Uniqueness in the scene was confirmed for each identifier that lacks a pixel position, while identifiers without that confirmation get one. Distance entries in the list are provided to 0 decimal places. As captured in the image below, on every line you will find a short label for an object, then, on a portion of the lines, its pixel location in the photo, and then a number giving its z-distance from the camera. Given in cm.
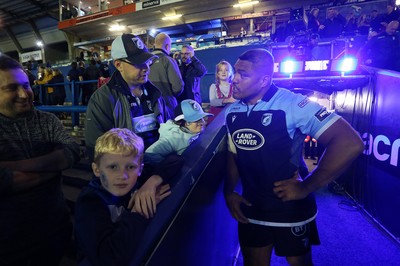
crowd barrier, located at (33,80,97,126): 427
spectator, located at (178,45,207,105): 368
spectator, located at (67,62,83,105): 711
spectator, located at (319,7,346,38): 639
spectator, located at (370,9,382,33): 549
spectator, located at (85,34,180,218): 164
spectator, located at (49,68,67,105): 662
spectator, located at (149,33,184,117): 302
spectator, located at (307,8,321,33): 659
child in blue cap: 171
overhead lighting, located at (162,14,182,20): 1206
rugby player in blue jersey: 122
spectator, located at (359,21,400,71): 407
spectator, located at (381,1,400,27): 525
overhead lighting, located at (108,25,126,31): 1386
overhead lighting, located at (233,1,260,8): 997
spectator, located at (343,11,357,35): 633
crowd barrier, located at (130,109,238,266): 81
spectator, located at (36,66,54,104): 665
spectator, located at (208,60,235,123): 362
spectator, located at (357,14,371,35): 599
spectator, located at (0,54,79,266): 118
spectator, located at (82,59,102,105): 695
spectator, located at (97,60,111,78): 747
